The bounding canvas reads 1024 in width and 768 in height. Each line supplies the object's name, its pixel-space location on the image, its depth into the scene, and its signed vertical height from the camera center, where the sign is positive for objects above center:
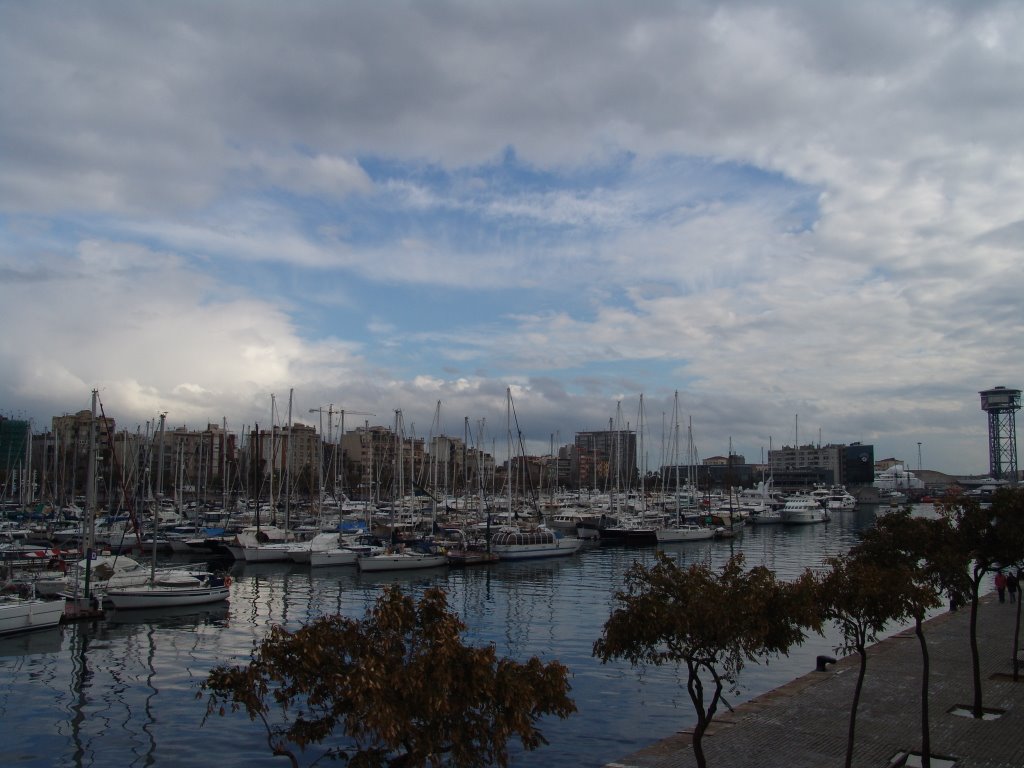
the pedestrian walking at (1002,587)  40.94 -6.29
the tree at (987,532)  20.04 -1.71
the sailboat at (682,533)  89.44 -8.25
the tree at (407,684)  9.26 -2.74
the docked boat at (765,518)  124.71 -8.80
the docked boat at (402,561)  62.22 -8.30
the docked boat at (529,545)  70.12 -7.75
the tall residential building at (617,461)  102.95 -0.12
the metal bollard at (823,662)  27.09 -6.83
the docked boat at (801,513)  123.56 -8.09
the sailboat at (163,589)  44.47 -7.74
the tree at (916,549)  17.97 -1.99
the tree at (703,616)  12.37 -2.48
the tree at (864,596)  14.52 -2.44
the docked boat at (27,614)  37.09 -7.72
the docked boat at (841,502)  164.00 -8.14
